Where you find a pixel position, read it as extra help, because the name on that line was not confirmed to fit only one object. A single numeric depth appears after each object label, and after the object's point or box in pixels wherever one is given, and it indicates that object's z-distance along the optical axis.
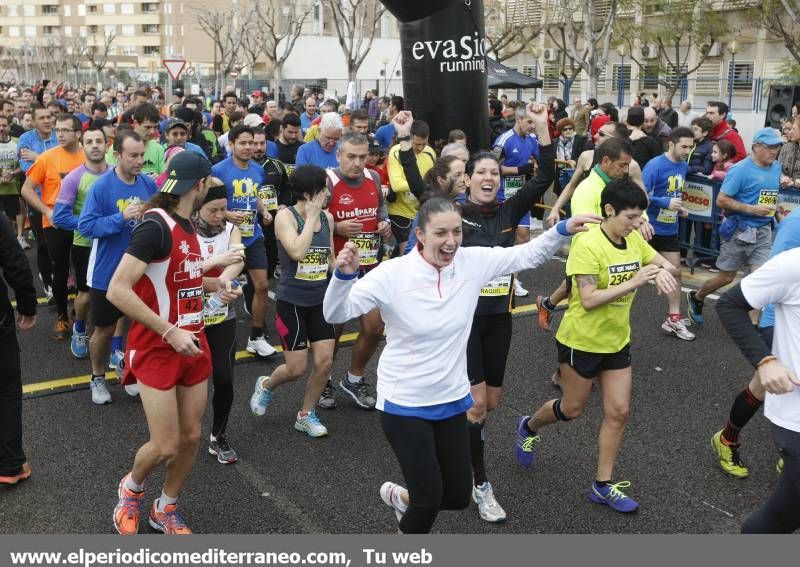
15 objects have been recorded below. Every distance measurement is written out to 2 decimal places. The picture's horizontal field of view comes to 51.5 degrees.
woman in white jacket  3.59
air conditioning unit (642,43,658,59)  35.09
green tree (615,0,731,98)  31.23
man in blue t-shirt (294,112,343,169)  8.16
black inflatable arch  8.47
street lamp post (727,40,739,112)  28.34
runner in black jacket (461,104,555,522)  4.58
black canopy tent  22.22
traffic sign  22.77
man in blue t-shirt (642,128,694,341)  7.84
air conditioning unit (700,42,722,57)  32.75
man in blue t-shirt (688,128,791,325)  7.54
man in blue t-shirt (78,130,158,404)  5.94
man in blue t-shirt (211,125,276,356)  7.25
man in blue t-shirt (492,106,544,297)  10.22
